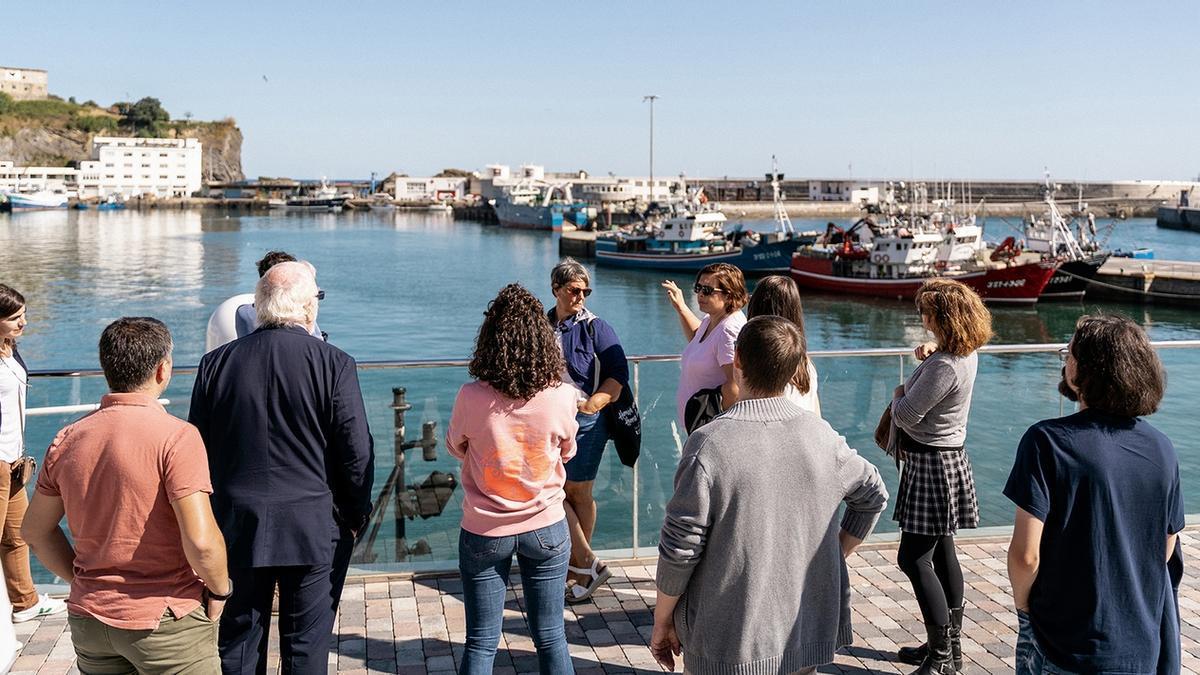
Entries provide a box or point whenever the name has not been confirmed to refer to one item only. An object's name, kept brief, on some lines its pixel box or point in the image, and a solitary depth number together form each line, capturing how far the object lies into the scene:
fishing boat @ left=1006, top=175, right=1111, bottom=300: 43.91
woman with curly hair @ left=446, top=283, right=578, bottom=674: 3.29
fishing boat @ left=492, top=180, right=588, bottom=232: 98.62
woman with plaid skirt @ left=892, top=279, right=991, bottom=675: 3.75
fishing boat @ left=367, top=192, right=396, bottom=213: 144.50
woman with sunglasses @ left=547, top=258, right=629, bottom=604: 4.35
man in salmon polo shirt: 2.72
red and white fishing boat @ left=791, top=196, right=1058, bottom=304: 42.97
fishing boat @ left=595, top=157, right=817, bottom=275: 55.50
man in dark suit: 3.09
